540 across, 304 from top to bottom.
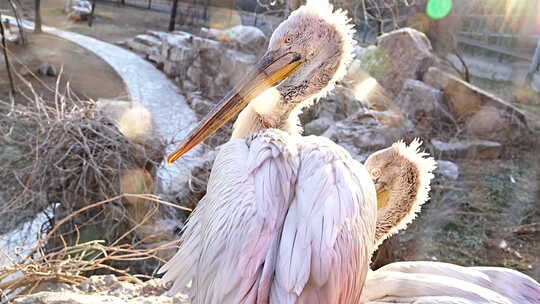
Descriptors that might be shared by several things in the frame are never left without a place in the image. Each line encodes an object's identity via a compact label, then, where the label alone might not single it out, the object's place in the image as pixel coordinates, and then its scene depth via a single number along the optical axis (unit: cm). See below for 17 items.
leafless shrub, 210
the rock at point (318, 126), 358
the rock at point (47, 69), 371
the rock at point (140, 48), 488
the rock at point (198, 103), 416
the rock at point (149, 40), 496
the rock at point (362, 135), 282
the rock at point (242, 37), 451
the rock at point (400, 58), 392
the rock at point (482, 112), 353
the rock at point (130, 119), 254
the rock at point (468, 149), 326
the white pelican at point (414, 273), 108
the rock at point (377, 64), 397
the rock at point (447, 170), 296
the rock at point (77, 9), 407
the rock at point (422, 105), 353
